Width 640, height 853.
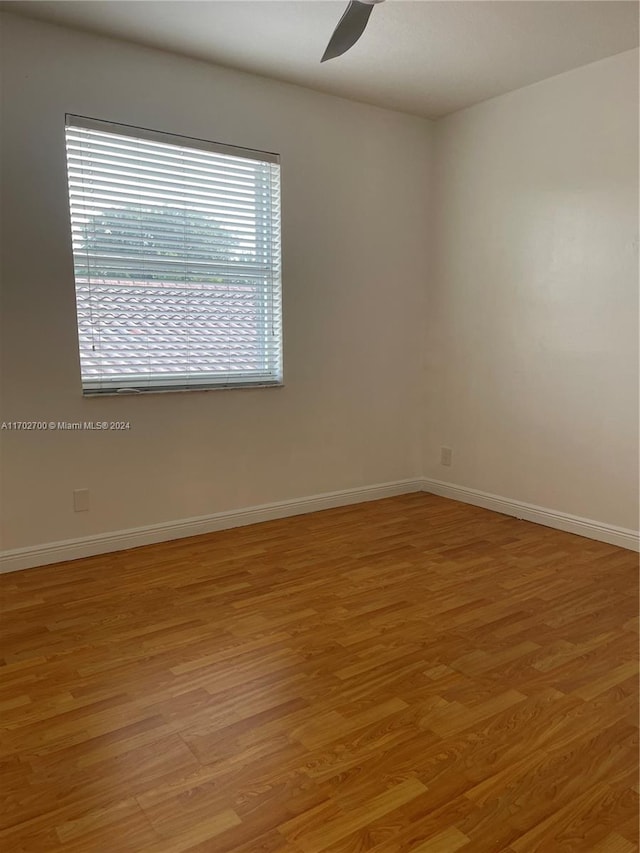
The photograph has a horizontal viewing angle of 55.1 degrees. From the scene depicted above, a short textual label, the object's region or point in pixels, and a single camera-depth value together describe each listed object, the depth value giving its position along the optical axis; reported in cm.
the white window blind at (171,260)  323
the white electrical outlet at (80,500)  333
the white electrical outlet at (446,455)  458
